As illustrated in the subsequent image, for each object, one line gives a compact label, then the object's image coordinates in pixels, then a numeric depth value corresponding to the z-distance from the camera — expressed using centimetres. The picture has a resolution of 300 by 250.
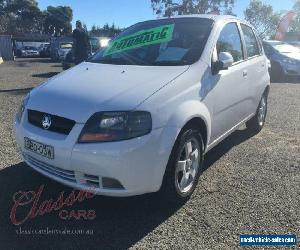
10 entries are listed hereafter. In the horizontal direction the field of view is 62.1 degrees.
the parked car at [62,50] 1644
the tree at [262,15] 3375
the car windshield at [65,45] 1682
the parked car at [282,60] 868
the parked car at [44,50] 2208
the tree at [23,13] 4682
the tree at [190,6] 2511
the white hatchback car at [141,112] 197
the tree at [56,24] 4810
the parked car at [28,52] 2229
